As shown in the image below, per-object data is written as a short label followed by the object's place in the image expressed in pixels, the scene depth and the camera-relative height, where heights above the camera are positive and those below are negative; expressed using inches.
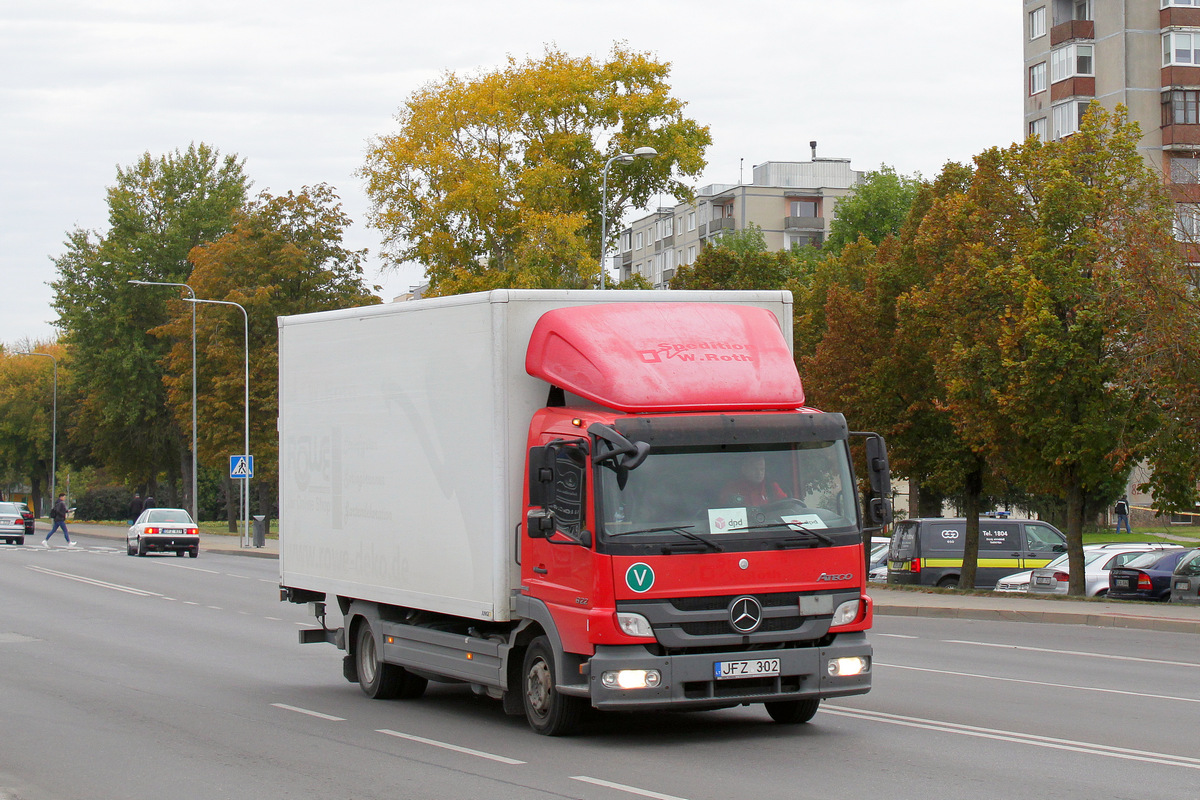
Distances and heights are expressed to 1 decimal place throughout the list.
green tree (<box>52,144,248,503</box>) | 2847.0 +337.7
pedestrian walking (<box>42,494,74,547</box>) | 2253.9 -74.0
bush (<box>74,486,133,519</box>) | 3779.5 -96.2
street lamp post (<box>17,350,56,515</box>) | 3260.3 +58.4
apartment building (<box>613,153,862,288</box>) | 4168.3 +731.9
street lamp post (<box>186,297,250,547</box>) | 2004.3 -63.9
